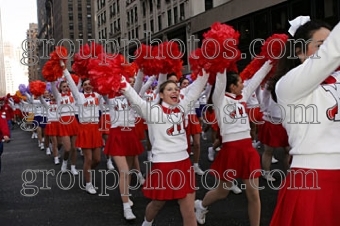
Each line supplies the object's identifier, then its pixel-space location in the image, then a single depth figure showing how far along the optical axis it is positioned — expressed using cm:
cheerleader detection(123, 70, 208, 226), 385
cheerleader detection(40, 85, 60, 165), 908
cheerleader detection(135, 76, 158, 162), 553
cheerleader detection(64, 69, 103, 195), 627
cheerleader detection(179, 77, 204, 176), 731
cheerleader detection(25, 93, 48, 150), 1234
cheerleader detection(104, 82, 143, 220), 519
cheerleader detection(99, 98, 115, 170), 804
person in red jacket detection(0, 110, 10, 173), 659
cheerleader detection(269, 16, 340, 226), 192
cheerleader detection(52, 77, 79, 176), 805
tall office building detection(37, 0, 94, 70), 12131
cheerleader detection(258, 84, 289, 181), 615
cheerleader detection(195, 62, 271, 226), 412
